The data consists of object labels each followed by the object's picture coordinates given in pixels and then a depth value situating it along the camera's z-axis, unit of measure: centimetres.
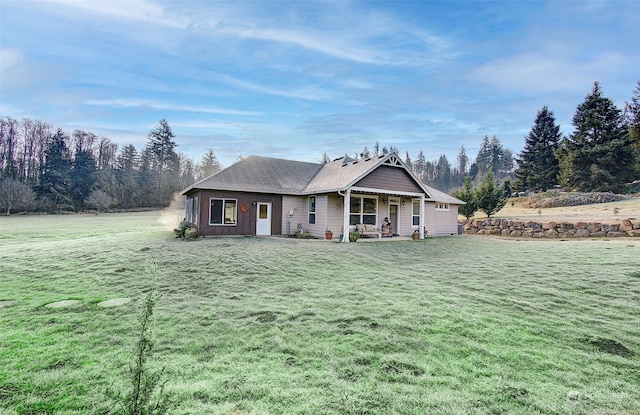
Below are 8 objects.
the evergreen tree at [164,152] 4447
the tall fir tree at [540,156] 3409
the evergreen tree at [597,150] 2800
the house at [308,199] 1490
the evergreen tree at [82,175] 3597
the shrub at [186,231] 1408
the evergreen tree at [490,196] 2300
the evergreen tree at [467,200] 2259
